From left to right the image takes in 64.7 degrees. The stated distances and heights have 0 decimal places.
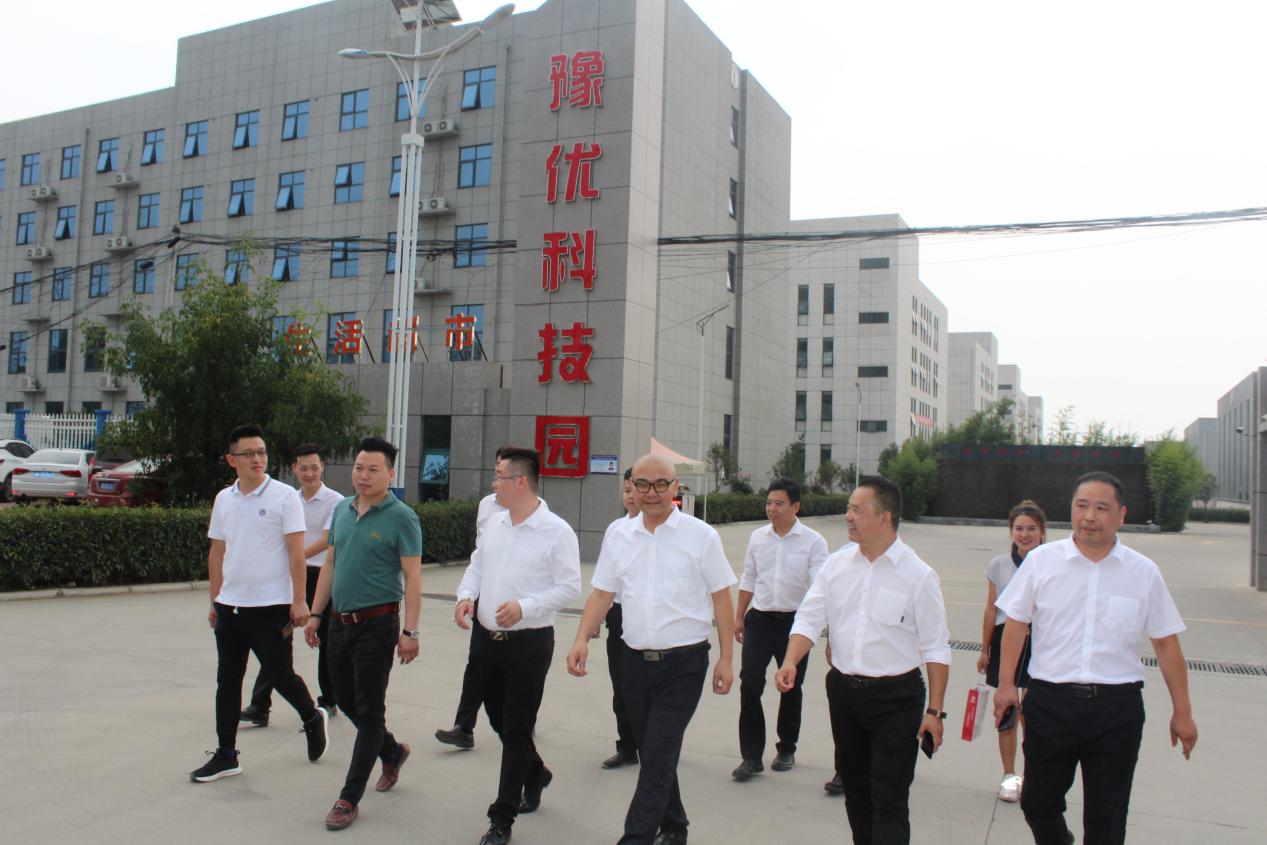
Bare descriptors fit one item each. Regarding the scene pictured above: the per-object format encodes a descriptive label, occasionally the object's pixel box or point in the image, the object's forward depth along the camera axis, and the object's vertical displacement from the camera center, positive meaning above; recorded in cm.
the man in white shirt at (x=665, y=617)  417 -57
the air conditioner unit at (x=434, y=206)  3381 +917
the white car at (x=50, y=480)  2150 -36
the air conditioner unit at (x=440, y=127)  3372 +1182
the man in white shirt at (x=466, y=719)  578 -141
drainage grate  952 -159
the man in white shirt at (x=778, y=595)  574 -62
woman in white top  526 -62
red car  1784 -41
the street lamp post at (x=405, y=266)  1669 +367
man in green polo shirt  470 -63
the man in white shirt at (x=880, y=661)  371 -65
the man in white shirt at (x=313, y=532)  644 -41
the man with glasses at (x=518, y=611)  448 -60
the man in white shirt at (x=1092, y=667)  357 -61
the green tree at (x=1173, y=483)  3784 +76
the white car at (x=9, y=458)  2397 +11
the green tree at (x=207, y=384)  1684 +146
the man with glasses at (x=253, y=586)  522 -62
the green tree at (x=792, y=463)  4575 +122
